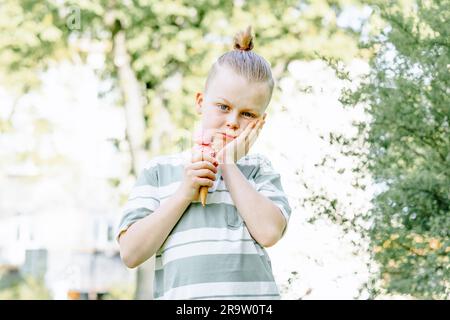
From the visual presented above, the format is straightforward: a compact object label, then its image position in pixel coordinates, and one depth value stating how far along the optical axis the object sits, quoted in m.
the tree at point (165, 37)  6.36
